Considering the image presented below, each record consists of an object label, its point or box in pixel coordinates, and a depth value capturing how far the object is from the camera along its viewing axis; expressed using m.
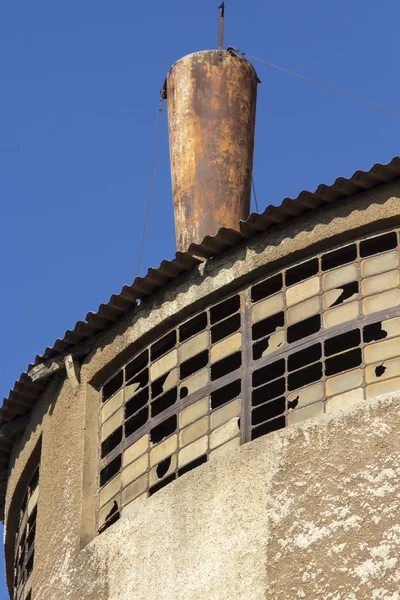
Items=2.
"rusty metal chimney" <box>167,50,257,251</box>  16.19
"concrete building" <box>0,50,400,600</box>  11.64
